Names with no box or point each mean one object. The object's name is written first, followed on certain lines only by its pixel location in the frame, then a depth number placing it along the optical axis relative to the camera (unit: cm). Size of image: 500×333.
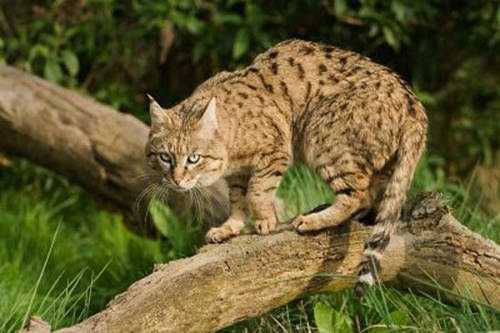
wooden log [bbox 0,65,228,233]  1314
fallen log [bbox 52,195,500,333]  894
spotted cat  963
